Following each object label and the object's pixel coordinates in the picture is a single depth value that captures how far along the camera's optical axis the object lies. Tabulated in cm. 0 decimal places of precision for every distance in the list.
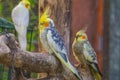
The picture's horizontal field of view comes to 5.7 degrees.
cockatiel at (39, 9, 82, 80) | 538
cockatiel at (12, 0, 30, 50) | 532
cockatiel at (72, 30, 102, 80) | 558
